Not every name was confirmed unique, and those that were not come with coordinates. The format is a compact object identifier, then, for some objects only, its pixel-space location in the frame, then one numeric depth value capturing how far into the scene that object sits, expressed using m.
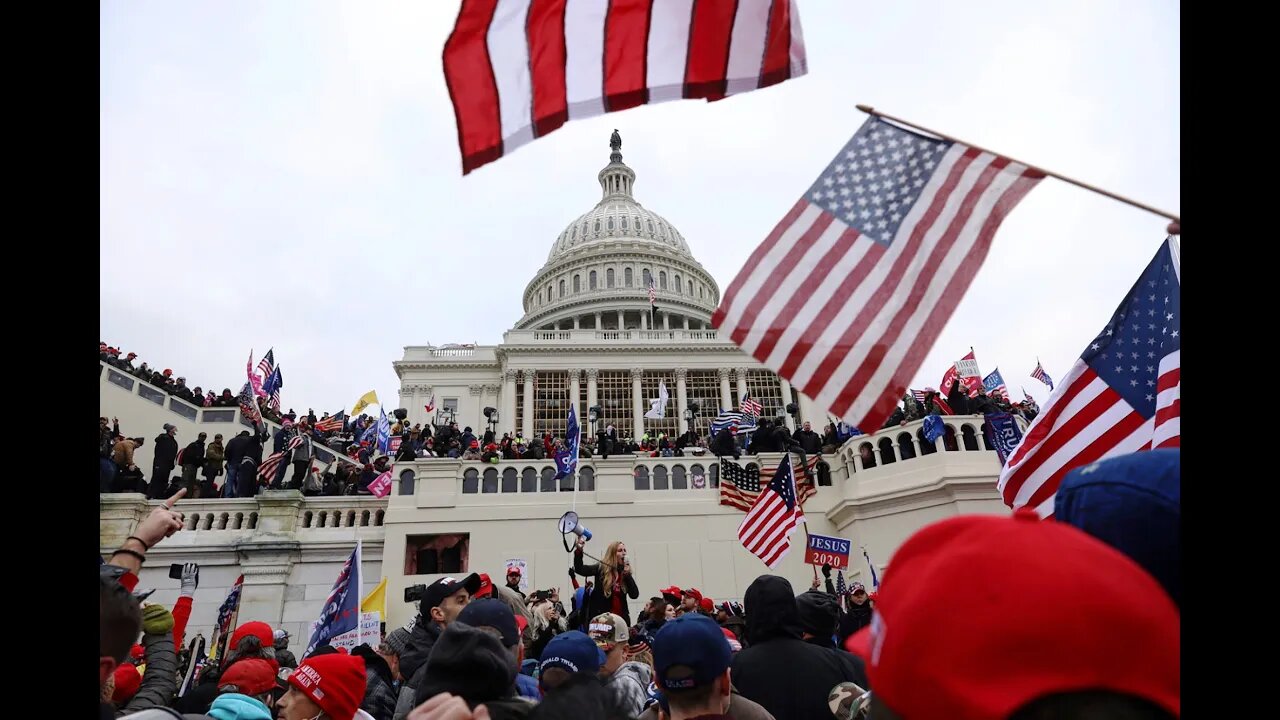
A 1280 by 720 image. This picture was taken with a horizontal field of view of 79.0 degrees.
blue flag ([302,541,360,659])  7.50
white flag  31.45
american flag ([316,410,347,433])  26.78
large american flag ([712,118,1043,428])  3.86
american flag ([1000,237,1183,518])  4.96
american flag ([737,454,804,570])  11.33
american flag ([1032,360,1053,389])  29.28
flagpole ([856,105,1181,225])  2.95
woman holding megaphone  7.02
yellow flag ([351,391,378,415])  37.59
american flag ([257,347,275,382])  25.78
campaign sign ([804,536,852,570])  11.46
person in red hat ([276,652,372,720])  3.45
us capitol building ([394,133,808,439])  49.38
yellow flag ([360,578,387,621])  10.11
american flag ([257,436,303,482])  18.14
